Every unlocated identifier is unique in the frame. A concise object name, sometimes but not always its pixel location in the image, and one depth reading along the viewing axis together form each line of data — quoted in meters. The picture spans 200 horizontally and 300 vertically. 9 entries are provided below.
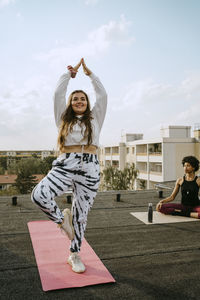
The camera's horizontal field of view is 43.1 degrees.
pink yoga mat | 1.54
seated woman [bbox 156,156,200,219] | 3.20
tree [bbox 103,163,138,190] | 20.98
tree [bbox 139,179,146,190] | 26.17
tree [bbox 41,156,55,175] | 34.76
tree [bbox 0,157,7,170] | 60.46
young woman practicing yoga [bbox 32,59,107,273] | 1.56
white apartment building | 22.59
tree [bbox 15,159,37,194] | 31.81
